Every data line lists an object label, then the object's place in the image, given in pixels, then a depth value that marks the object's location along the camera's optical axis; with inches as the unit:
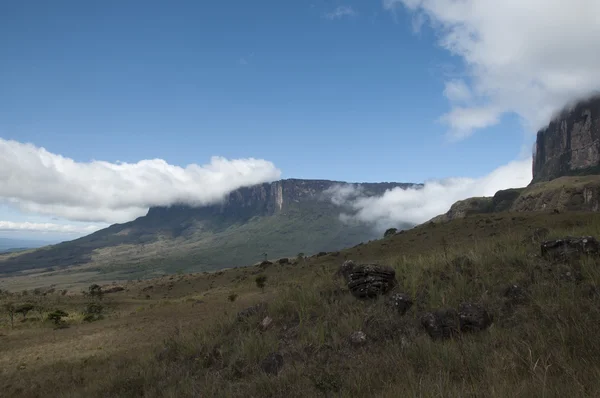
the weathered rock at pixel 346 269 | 450.6
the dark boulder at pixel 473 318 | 249.0
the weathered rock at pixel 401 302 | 319.0
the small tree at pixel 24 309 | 1085.8
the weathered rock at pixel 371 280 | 371.6
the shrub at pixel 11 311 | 970.1
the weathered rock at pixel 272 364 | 261.6
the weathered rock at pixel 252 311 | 427.8
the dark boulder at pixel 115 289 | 2190.2
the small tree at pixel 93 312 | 1053.0
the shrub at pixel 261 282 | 1246.9
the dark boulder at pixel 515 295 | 274.2
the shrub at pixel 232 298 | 1136.4
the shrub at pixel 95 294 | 1615.2
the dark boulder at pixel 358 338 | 281.6
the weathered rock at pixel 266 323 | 378.5
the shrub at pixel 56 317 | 963.6
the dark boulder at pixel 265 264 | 2326.3
